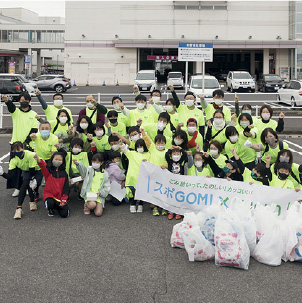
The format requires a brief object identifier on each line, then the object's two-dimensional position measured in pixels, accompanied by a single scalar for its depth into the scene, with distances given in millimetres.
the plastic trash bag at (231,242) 4645
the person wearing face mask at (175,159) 6570
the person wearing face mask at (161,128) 7551
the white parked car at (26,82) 26412
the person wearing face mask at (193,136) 7289
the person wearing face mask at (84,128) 7402
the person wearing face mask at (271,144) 6742
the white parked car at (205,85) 21027
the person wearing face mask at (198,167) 6566
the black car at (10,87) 24859
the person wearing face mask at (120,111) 8155
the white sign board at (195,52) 17891
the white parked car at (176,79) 33844
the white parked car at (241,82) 30328
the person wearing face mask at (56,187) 6430
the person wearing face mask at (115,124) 7830
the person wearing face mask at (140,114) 8344
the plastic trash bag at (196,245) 4789
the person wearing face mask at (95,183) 6672
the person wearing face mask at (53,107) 7980
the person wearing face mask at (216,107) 8193
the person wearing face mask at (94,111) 7949
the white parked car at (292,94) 19625
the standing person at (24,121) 7438
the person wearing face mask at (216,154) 6680
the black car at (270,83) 31331
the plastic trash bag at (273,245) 4793
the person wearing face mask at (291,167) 6137
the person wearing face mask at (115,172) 7165
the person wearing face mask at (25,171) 6609
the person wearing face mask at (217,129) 7516
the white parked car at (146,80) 29312
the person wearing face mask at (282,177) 5977
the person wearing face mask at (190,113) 8180
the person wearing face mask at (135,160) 6906
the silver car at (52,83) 33406
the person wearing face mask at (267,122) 7438
